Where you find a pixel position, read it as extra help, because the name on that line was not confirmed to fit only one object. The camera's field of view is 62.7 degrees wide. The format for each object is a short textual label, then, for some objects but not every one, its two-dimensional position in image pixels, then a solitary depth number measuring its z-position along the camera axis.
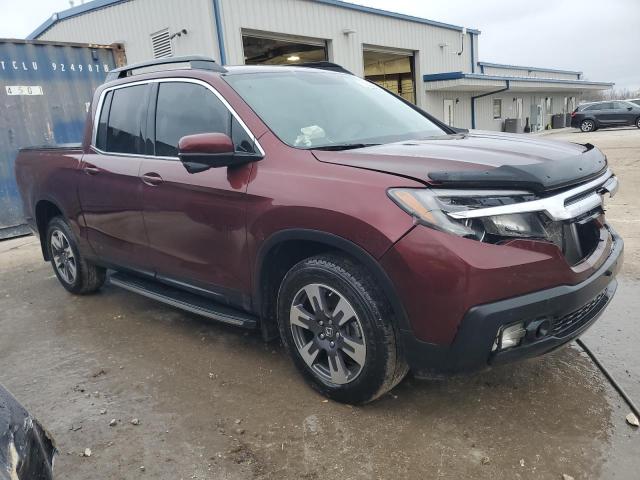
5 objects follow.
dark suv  26.98
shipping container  8.35
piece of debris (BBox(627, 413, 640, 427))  2.50
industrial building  12.20
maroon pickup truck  2.23
